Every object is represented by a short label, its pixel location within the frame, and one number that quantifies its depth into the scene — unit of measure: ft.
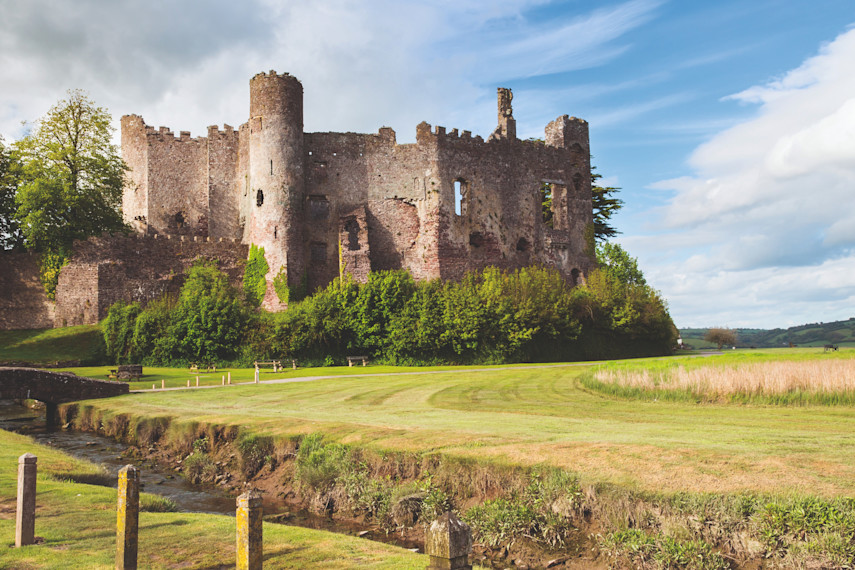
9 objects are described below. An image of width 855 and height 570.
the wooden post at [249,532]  17.89
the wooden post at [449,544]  16.01
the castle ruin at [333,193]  149.48
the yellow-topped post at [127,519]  21.24
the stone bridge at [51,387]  77.00
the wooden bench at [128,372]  99.04
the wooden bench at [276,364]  118.07
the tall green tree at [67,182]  139.95
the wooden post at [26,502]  24.38
